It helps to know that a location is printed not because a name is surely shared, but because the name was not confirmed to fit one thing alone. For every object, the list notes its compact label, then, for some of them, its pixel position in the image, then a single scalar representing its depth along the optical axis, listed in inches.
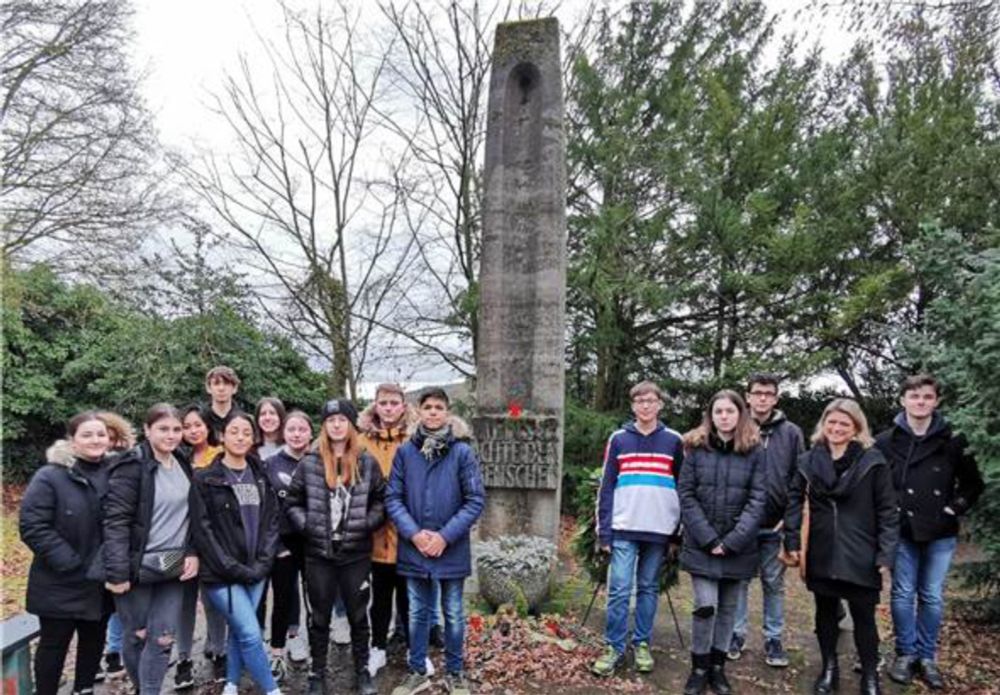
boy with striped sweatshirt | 179.6
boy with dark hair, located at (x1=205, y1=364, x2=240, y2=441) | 192.9
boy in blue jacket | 165.5
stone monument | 257.9
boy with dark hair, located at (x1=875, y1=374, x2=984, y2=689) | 177.6
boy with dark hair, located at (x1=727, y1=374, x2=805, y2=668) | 182.5
